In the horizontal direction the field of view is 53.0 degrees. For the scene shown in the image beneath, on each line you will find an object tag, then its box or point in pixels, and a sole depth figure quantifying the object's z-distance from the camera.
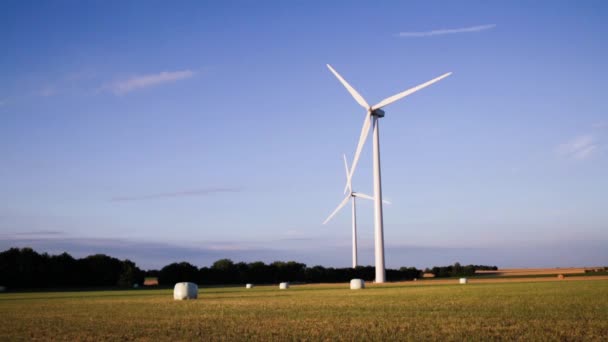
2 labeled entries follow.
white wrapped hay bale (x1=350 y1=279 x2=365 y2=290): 58.85
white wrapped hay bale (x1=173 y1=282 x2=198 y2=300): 43.09
